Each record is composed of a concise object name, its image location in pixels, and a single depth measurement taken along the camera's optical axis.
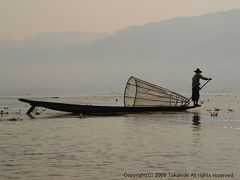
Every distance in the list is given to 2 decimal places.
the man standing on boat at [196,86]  36.34
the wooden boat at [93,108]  35.25
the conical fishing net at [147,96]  36.84
